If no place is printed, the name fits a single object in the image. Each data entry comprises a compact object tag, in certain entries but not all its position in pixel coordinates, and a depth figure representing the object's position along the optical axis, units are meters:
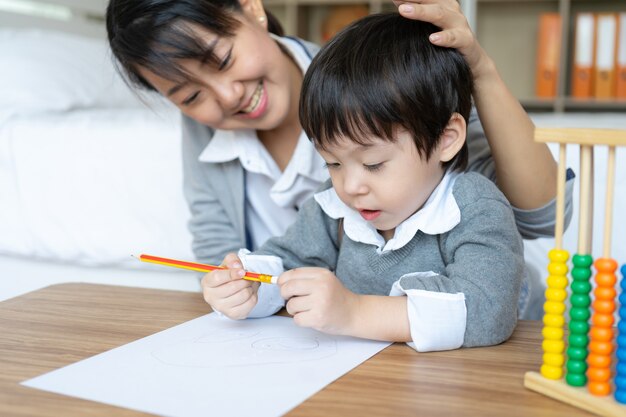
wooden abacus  0.49
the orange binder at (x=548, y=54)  2.83
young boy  0.64
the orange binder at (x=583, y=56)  2.74
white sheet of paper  0.52
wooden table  0.50
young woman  0.82
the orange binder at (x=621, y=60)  2.68
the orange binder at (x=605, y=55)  2.71
